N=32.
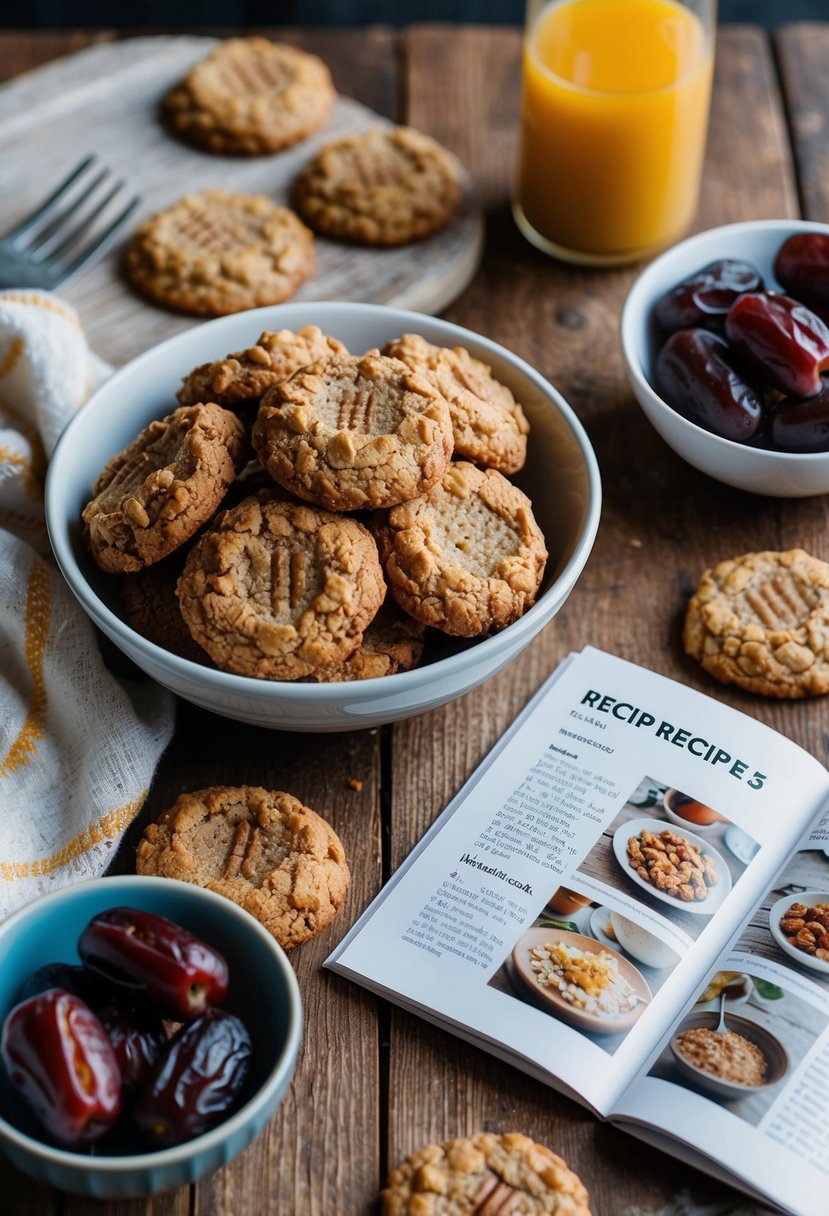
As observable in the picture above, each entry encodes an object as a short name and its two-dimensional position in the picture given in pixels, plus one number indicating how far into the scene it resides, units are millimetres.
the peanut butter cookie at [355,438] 622
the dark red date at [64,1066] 529
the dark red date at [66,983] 562
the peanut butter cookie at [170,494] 632
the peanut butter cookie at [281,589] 612
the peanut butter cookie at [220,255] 828
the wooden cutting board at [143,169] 844
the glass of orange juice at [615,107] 835
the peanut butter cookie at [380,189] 873
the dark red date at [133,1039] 552
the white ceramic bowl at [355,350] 619
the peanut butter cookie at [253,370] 664
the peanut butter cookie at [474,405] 668
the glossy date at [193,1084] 537
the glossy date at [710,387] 732
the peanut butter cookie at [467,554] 633
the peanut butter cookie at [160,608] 651
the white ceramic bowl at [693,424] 734
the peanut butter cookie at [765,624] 707
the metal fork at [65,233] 843
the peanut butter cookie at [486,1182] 563
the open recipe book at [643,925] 585
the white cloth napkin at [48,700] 655
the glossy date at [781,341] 718
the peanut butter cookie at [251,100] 912
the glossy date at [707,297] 771
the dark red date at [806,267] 778
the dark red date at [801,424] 721
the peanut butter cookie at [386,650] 630
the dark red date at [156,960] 549
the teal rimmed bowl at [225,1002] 530
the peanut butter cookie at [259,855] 625
